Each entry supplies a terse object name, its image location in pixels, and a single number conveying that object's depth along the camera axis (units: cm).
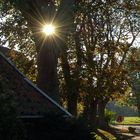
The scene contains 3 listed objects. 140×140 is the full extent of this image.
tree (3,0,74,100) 1489
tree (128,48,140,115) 2661
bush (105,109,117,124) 3628
